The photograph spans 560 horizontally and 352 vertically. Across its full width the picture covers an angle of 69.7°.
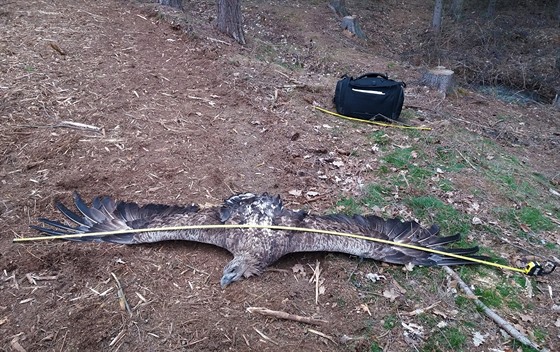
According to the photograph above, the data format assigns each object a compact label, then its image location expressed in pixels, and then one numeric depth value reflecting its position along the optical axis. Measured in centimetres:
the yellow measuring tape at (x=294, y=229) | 348
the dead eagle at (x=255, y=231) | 344
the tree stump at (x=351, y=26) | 1213
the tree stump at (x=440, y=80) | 802
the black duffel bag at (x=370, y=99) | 608
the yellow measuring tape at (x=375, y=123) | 602
